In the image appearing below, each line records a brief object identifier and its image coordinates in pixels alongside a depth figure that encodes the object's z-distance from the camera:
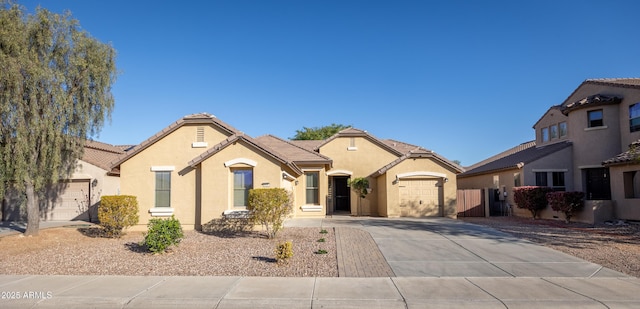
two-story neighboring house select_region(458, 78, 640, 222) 18.78
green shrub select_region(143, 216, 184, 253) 11.27
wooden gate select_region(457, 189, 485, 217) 23.64
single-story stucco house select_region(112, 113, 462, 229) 16.02
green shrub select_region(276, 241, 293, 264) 10.02
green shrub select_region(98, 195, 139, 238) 14.30
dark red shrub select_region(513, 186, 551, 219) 21.20
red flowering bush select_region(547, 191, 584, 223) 19.06
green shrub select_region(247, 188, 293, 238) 13.52
